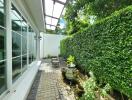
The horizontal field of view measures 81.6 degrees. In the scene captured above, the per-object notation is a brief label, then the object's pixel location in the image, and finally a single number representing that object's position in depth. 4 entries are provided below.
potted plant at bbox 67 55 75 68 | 4.08
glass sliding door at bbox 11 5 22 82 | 1.74
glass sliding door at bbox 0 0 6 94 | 1.27
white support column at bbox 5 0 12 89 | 1.39
